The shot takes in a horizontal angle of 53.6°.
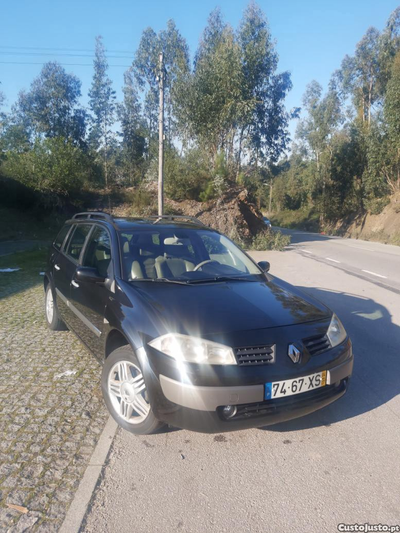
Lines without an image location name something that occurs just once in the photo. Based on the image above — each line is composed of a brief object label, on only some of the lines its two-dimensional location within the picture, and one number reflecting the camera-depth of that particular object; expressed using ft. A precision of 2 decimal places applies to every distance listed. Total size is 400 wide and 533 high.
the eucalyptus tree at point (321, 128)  147.42
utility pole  61.22
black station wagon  8.91
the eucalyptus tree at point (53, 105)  128.77
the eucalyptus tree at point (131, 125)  117.50
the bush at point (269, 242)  68.08
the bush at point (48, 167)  75.36
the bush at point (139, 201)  75.41
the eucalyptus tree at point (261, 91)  76.79
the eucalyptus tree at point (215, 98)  74.13
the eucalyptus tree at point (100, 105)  126.11
